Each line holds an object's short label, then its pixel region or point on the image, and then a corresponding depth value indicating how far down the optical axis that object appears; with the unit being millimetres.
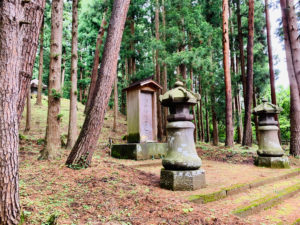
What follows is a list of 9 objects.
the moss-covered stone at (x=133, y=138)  8100
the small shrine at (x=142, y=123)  7629
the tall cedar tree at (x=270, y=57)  11914
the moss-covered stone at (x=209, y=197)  3295
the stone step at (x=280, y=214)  3003
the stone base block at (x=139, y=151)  7331
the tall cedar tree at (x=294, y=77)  7945
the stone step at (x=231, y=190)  3338
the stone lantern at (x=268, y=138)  6256
